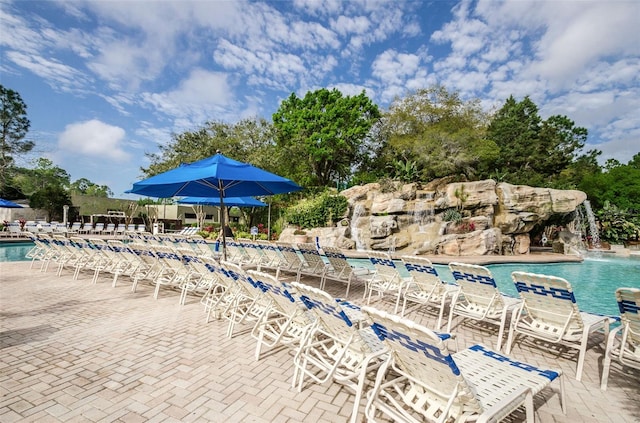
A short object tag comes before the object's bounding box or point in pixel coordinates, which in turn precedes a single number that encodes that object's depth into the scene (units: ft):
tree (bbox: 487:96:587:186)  102.22
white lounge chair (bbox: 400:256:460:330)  14.46
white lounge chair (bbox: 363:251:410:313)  16.44
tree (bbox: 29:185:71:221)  92.07
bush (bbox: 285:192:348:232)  59.57
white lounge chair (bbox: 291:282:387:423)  7.37
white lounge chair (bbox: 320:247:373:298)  19.47
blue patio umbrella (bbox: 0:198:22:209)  50.93
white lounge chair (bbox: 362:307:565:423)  5.41
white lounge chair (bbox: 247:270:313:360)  9.87
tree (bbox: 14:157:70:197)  101.60
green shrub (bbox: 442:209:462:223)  53.29
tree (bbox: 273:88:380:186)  81.76
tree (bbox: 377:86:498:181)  71.15
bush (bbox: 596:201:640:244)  72.08
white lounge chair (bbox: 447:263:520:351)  12.24
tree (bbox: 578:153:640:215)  79.87
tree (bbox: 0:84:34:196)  94.58
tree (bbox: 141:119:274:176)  77.92
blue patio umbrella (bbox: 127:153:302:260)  16.63
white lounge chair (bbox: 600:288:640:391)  8.61
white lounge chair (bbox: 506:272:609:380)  10.06
